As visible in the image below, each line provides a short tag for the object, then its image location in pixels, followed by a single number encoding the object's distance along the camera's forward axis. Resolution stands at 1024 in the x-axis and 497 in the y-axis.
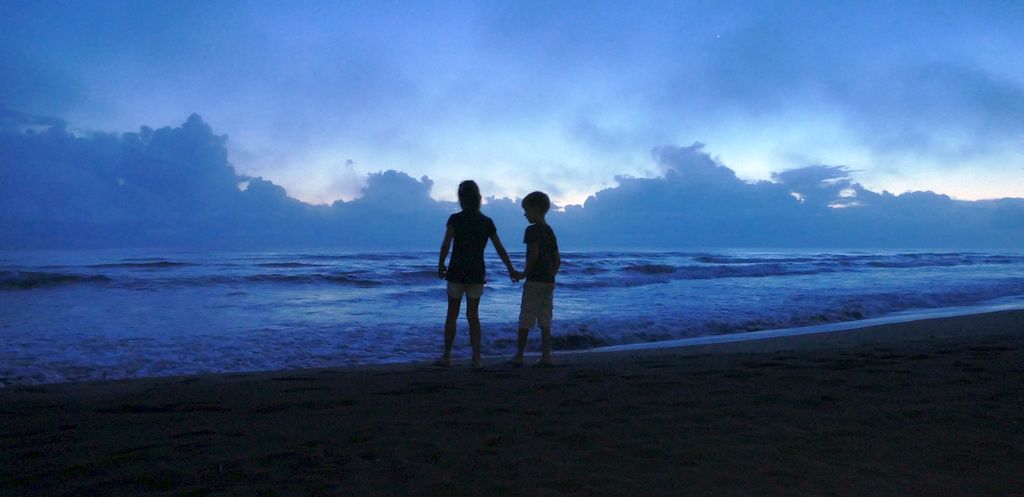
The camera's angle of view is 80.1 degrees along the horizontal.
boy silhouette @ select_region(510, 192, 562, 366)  6.29
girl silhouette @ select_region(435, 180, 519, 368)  6.23
